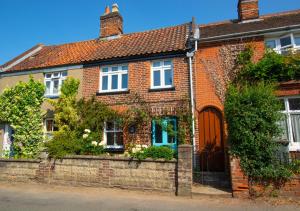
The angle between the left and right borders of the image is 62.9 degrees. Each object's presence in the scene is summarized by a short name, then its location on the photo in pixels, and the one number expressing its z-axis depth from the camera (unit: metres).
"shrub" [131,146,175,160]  8.39
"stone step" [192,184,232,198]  7.55
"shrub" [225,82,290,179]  7.38
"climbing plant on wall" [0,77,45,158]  11.95
